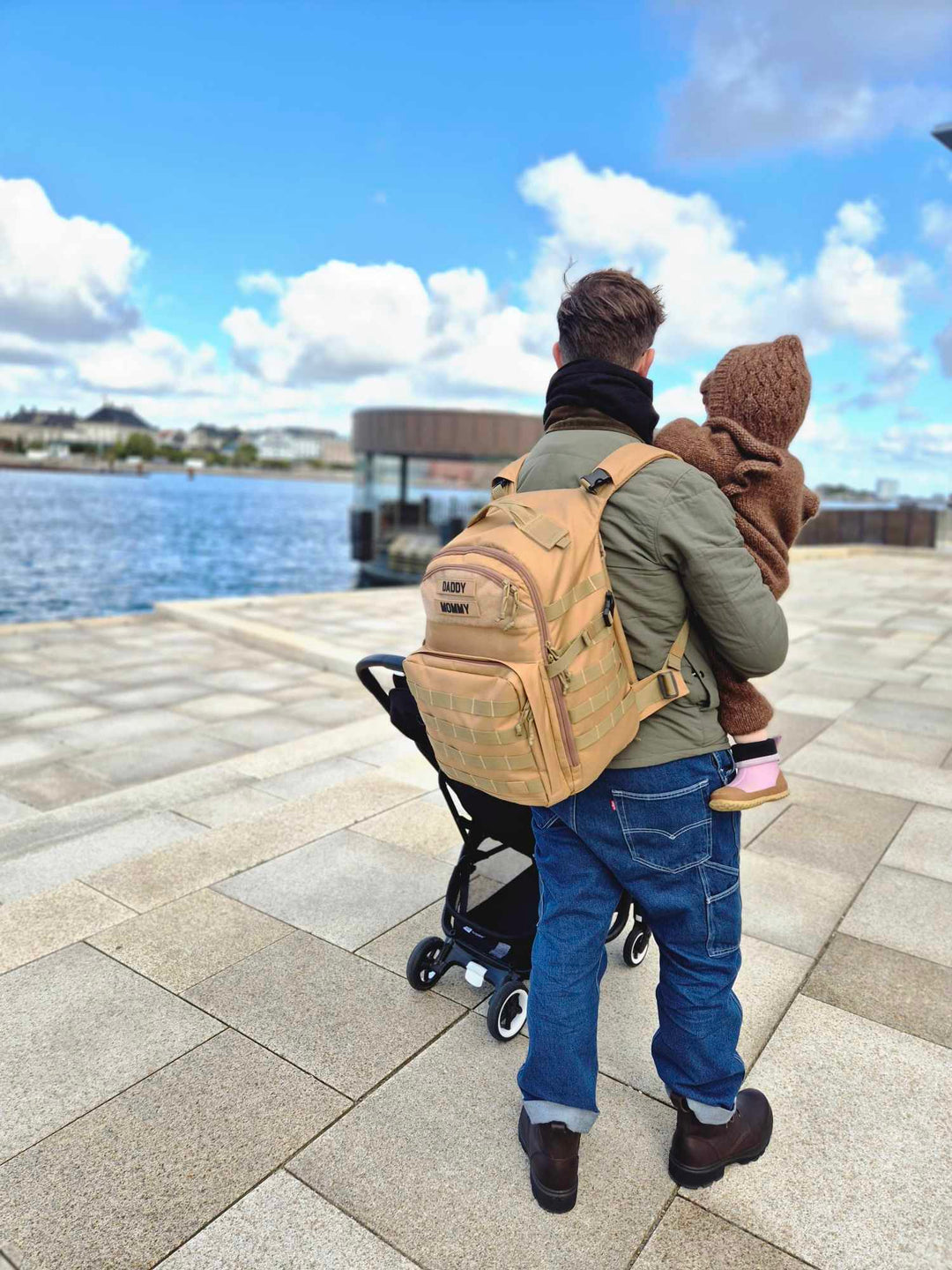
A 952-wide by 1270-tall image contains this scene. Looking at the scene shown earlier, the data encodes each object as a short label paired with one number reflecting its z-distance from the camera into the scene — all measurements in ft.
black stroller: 8.34
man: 6.00
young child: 6.32
